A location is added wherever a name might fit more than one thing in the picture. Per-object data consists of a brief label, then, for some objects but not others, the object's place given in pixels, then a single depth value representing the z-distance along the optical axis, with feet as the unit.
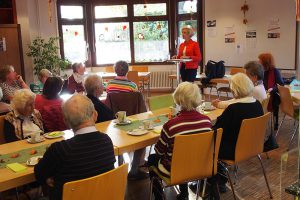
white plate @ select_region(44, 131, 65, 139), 9.15
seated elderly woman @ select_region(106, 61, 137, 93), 13.64
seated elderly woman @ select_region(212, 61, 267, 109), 13.02
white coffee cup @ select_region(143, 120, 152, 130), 9.57
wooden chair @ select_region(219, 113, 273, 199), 9.14
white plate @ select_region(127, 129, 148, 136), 9.11
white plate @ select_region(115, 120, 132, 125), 10.30
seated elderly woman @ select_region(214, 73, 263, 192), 9.46
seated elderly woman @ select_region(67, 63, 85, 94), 18.42
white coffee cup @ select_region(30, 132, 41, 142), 8.79
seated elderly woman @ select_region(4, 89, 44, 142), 9.17
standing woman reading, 21.62
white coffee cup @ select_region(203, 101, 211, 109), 11.98
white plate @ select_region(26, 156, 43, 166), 7.21
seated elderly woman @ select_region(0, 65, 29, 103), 15.12
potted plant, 25.48
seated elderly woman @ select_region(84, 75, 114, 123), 10.84
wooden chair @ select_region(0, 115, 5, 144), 10.10
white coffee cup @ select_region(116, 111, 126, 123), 10.45
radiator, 30.73
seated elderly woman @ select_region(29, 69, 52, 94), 16.46
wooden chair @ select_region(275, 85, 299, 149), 14.19
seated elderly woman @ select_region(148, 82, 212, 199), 8.16
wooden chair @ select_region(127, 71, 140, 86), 24.08
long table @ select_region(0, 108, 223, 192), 6.67
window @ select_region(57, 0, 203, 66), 29.96
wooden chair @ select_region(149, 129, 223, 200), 7.85
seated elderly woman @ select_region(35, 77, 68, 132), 10.67
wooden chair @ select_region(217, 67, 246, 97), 23.47
